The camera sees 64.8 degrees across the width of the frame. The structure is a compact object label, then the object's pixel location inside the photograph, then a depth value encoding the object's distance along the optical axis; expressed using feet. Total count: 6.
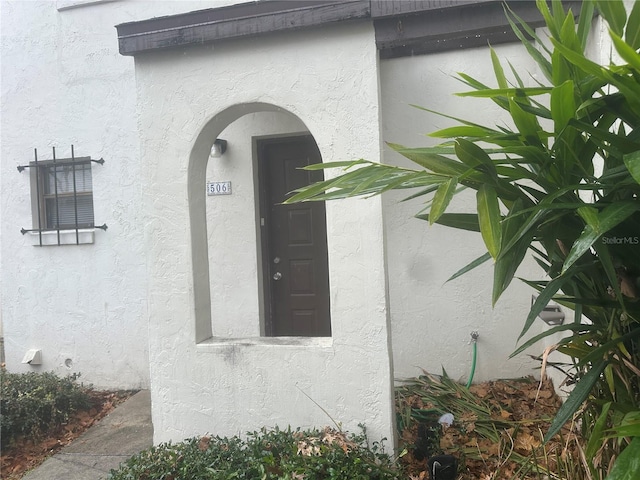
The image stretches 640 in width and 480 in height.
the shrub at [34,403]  14.11
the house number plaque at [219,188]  16.74
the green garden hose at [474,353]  14.34
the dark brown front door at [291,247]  17.17
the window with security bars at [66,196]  18.45
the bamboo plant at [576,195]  4.36
